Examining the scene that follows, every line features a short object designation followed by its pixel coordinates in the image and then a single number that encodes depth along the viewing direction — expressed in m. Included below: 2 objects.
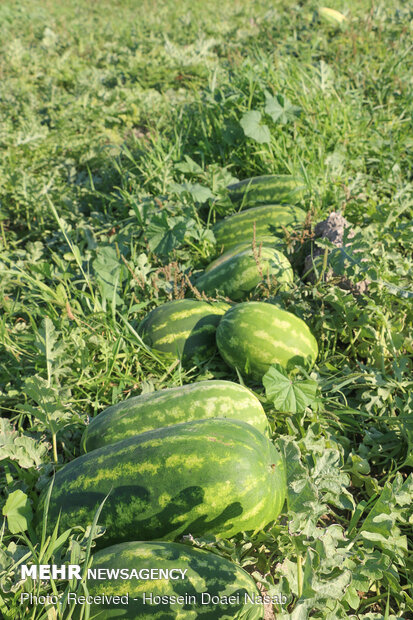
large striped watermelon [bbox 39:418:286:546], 1.77
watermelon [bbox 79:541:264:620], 1.51
